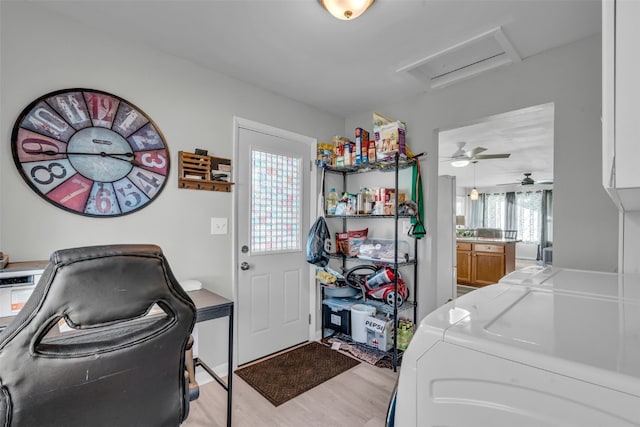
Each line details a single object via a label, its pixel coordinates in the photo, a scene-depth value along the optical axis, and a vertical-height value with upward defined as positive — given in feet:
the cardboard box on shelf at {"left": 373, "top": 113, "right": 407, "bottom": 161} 8.58 +2.18
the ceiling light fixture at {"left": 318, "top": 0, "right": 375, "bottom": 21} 4.91 +3.38
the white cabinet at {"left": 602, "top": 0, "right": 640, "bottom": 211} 1.70 +0.73
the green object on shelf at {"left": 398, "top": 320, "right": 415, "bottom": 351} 8.73 -3.42
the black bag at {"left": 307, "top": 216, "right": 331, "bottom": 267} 9.63 -0.97
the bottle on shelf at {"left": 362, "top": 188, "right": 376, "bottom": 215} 9.55 +0.44
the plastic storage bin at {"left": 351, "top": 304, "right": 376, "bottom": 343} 9.23 -3.24
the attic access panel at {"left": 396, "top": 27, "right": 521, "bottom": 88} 6.37 +3.68
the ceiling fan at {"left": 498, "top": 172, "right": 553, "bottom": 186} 22.60 +3.09
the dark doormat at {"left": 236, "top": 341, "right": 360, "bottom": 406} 7.21 -4.20
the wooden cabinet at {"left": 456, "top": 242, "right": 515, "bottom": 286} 17.26 -2.70
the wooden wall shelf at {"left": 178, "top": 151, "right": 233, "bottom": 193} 7.13 +1.00
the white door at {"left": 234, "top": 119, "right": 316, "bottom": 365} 8.48 -0.76
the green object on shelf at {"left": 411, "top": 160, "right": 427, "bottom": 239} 8.73 +0.37
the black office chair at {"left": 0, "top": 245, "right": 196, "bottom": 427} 2.69 -1.37
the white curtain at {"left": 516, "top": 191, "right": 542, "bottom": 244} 30.53 +0.02
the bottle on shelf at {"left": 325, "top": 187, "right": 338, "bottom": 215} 10.17 +0.35
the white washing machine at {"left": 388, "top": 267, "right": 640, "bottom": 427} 1.93 -1.06
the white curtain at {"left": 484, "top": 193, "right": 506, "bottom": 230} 32.63 +0.61
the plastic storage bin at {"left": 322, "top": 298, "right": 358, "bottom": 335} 9.63 -3.23
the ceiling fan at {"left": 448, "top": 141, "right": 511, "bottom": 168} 15.22 +3.01
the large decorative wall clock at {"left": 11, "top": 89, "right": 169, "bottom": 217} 5.41 +1.12
